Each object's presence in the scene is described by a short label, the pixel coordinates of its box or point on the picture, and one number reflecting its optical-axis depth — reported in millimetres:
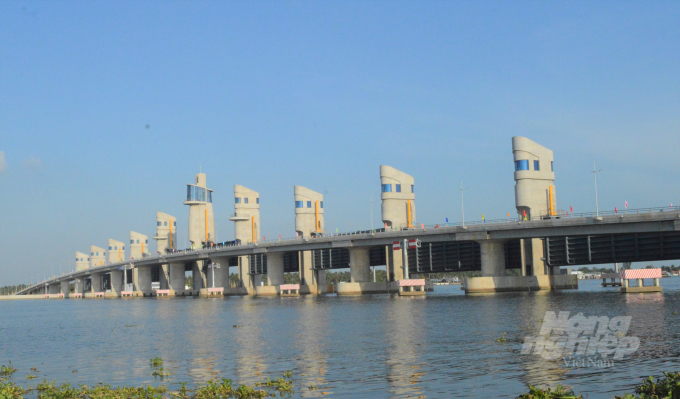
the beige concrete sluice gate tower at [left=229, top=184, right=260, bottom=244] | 167375
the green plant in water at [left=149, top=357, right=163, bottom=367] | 35250
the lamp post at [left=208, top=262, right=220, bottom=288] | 165738
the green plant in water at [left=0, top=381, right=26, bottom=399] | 23894
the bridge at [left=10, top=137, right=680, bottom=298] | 95438
